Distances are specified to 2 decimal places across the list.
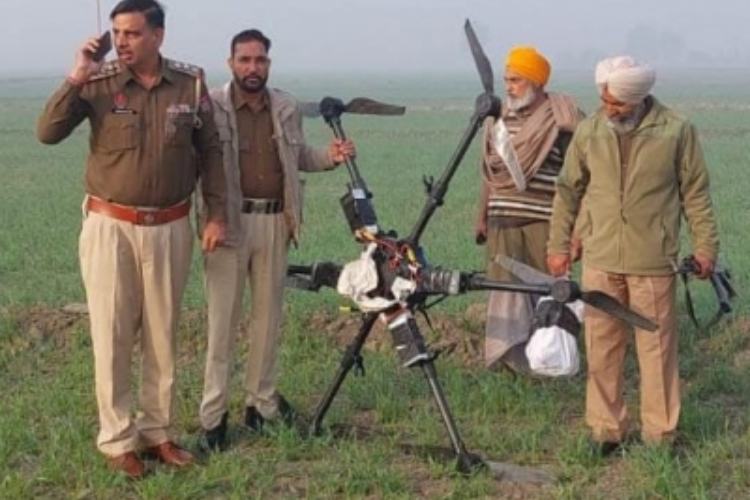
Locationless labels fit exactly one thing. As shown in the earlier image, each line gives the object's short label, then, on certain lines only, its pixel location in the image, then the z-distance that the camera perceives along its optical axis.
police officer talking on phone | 4.91
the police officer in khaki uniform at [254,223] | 5.43
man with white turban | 5.14
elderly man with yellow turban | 6.23
